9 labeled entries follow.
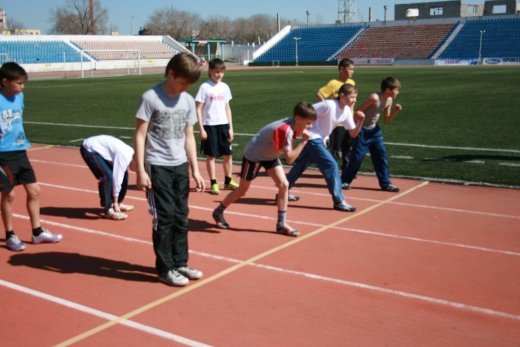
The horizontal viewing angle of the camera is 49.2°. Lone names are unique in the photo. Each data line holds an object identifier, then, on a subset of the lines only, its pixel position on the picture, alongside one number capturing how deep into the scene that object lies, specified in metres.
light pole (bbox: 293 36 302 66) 78.19
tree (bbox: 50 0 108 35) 113.79
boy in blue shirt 5.64
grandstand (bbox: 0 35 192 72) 61.31
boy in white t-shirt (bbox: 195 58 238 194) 8.59
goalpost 65.25
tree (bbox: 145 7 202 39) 124.75
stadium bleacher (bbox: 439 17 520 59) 63.06
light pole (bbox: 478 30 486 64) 62.31
